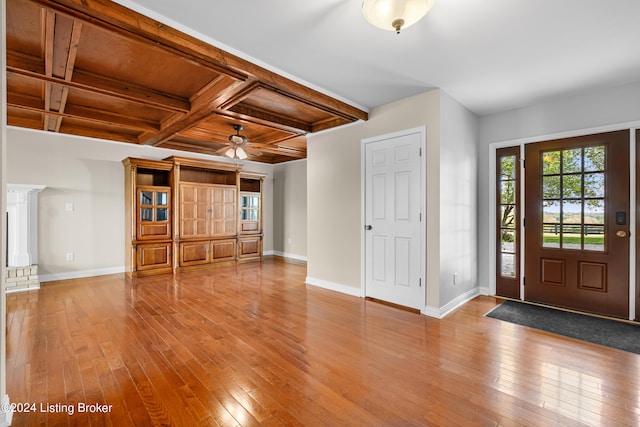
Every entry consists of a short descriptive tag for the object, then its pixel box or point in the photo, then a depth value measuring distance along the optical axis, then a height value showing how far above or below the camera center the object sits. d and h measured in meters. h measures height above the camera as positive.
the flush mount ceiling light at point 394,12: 1.74 +1.23
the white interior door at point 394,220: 3.50 -0.11
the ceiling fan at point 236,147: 4.37 +1.03
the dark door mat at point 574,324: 2.70 -1.20
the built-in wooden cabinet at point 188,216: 5.26 -0.07
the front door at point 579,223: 3.23 -0.15
